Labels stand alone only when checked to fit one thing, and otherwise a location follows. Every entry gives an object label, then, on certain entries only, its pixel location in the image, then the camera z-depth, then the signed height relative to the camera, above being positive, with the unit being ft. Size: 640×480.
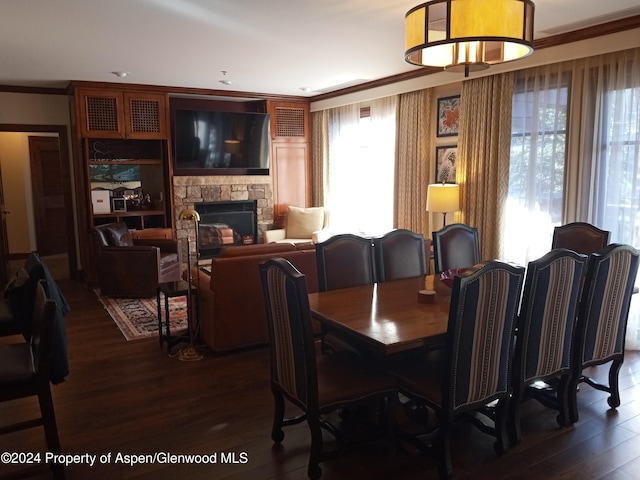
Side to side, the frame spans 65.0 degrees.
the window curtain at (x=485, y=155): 16.10 +0.76
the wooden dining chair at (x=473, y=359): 7.37 -2.77
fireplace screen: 24.23 -2.15
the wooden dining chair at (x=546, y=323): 8.34 -2.52
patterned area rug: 15.25 -4.44
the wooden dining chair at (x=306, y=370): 7.60 -3.18
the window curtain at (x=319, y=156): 25.16 +1.18
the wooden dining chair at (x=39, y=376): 7.48 -2.92
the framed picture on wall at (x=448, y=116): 18.26 +2.29
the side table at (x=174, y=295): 13.34 -3.18
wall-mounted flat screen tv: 22.67 +1.78
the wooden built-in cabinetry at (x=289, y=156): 25.23 +1.21
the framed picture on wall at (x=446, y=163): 18.42 +0.55
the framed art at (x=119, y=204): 21.80 -0.96
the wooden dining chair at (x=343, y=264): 11.13 -1.90
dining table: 7.74 -2.39
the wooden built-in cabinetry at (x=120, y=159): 20.75 +1.02
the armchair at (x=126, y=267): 18.99 -3.21
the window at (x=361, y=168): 21.53 +0.51
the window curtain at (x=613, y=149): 13.08 +0.72
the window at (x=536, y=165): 14.82 +0.37
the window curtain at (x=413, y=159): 19.40 +0.75
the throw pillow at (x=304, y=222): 24.47 -2.04
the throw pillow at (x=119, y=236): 19.70 -2.14
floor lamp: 13.05 -4.39
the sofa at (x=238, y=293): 12.84 -2.90
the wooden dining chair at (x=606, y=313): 9.30 -2.62
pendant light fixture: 7.52 +2.37
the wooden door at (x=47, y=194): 28.22 -0.62
